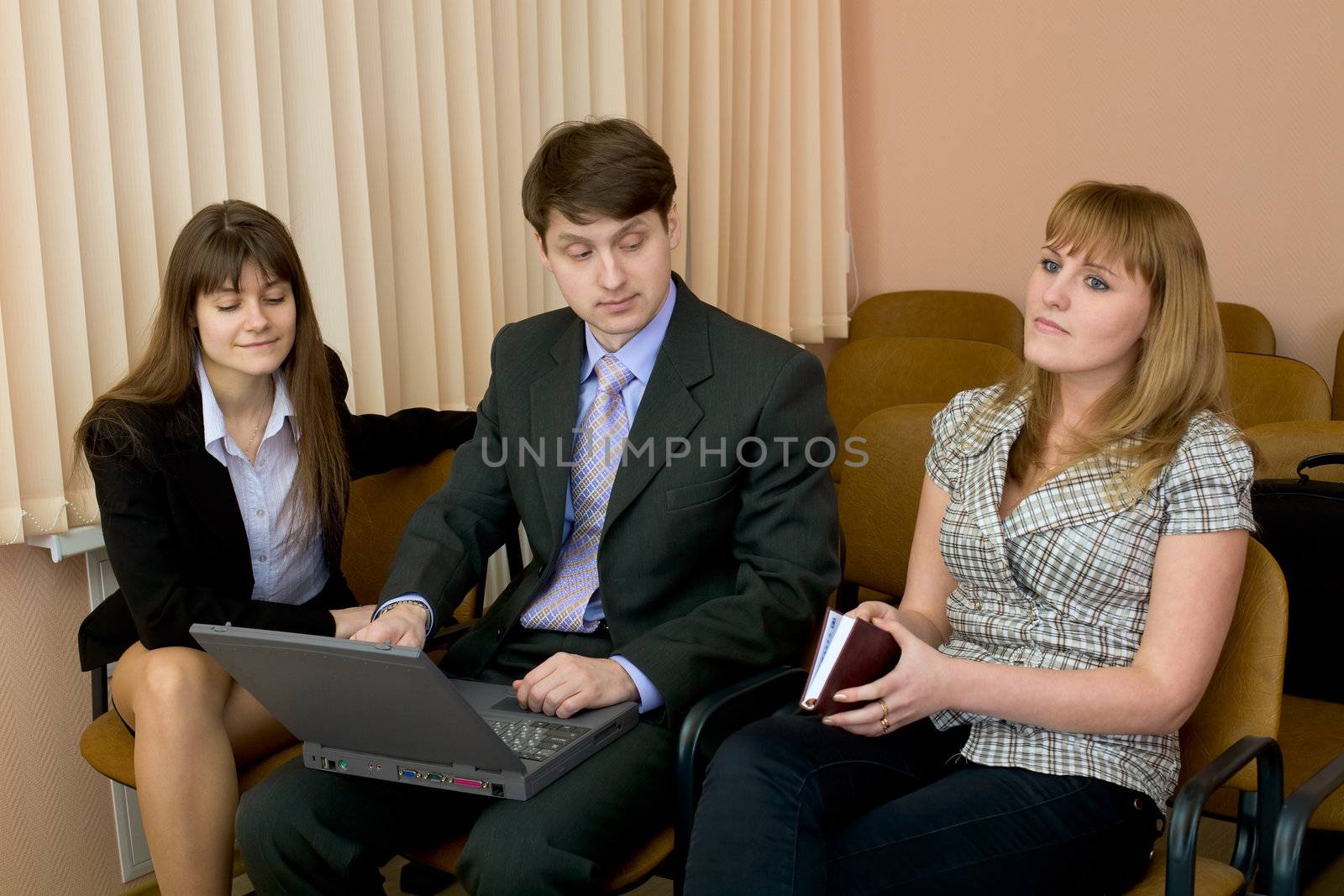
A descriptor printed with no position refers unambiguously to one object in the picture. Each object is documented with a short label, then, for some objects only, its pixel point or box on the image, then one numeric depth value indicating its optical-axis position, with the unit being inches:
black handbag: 77.2
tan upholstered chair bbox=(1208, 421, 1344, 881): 67.2
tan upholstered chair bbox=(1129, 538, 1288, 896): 62.2
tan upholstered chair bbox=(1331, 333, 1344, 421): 126.6
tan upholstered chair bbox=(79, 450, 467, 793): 92.5
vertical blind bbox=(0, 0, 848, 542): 83.3
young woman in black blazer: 74.2
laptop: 57.8
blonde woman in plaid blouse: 57.3
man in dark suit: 66.8
